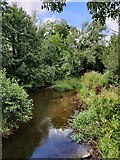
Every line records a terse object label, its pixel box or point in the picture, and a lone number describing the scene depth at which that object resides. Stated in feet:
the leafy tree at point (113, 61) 20.36
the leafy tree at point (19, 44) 23.55
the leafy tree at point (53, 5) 6.01
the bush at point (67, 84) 28.12
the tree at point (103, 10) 5.92
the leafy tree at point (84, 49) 33.29
